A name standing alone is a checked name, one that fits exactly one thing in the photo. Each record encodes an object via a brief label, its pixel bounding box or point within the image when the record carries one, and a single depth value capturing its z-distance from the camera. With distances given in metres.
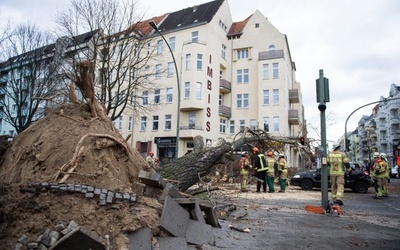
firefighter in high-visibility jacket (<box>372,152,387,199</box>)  12.73
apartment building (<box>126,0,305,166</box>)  33.03
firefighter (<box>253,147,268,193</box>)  13.46
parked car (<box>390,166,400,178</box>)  35.75
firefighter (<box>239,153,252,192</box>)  13.69
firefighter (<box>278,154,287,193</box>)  14.58
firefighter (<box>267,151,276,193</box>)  13.87
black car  15.05
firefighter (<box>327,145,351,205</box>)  9.41
